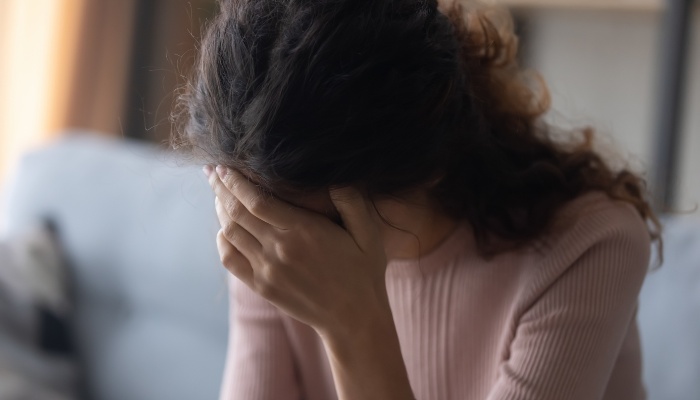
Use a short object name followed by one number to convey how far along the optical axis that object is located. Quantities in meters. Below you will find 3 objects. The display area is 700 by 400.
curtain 2.79
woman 1.07
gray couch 1.73
